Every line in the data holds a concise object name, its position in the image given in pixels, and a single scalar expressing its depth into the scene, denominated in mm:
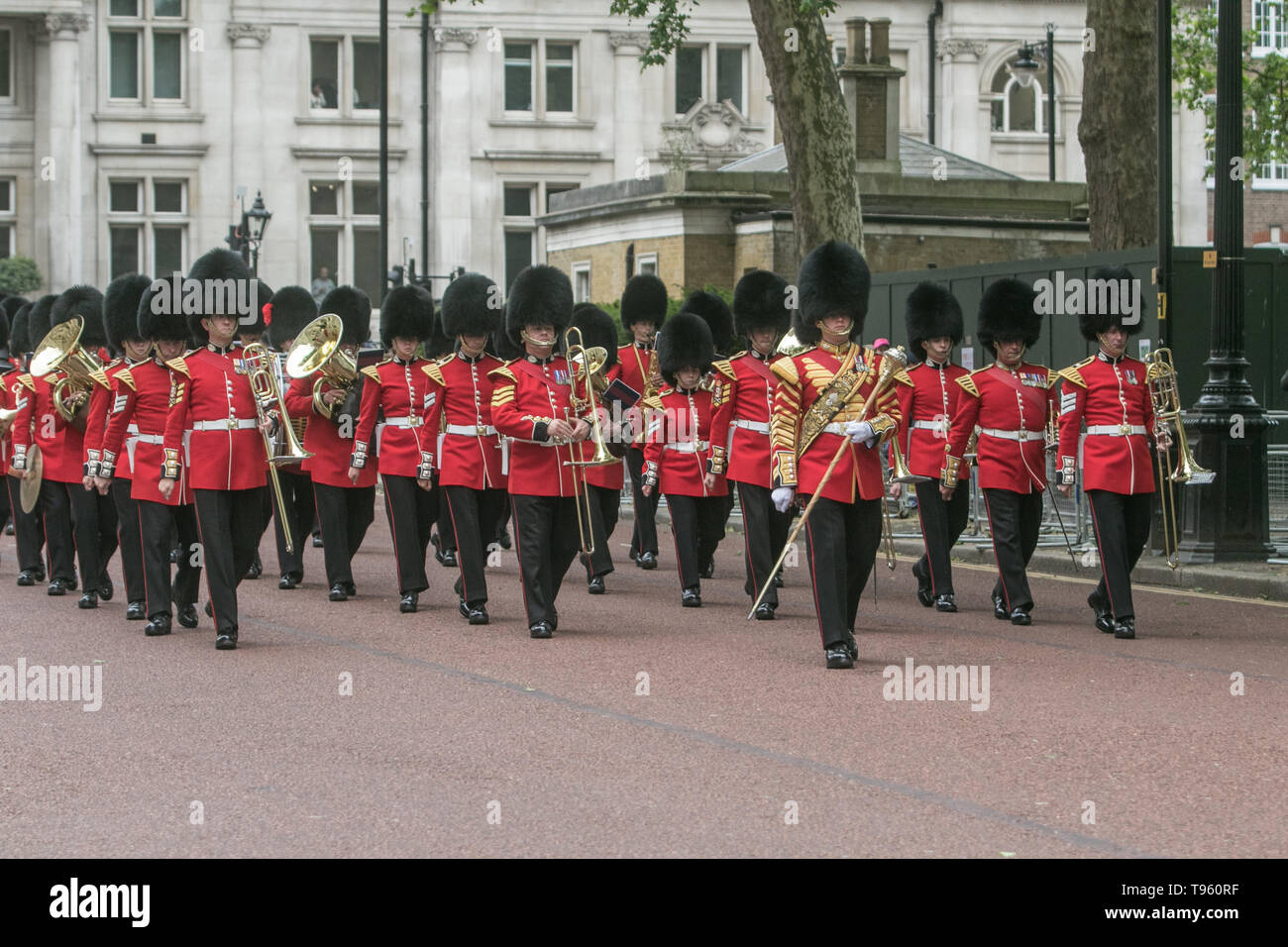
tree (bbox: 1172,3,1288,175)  30312
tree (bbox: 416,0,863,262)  20656
